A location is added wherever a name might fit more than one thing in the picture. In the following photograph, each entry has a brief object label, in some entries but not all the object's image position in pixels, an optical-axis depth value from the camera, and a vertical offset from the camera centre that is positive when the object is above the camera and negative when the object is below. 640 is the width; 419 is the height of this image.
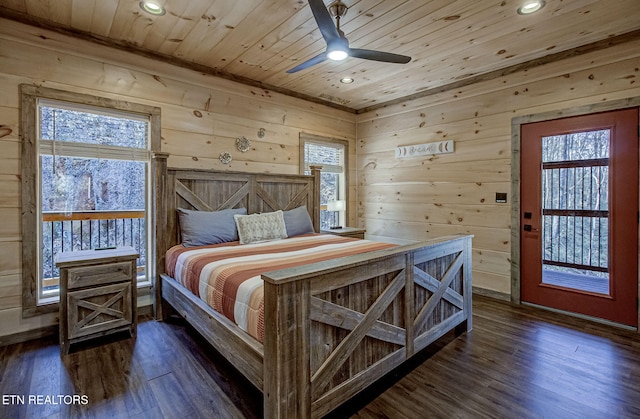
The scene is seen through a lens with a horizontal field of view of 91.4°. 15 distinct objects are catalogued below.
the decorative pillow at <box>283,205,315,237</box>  3.88 -0.19
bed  1.50 -0.71
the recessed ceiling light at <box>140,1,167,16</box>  2.46 +1.61
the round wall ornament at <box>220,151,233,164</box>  3.87 +0.62
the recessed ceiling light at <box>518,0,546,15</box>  2.41 +1.57
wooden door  2.96 -0.10
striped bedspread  1.83 -0.44
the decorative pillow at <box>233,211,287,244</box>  3.36 -0.23
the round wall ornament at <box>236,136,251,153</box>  4.00 +0.81
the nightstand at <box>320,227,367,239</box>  4.38 -0.36
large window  2.73 +0.25
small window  4.85 +0.57
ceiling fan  2.13 +1.28
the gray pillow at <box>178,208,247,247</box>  3.17 -0.22
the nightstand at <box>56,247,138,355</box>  2.49 -0.72
